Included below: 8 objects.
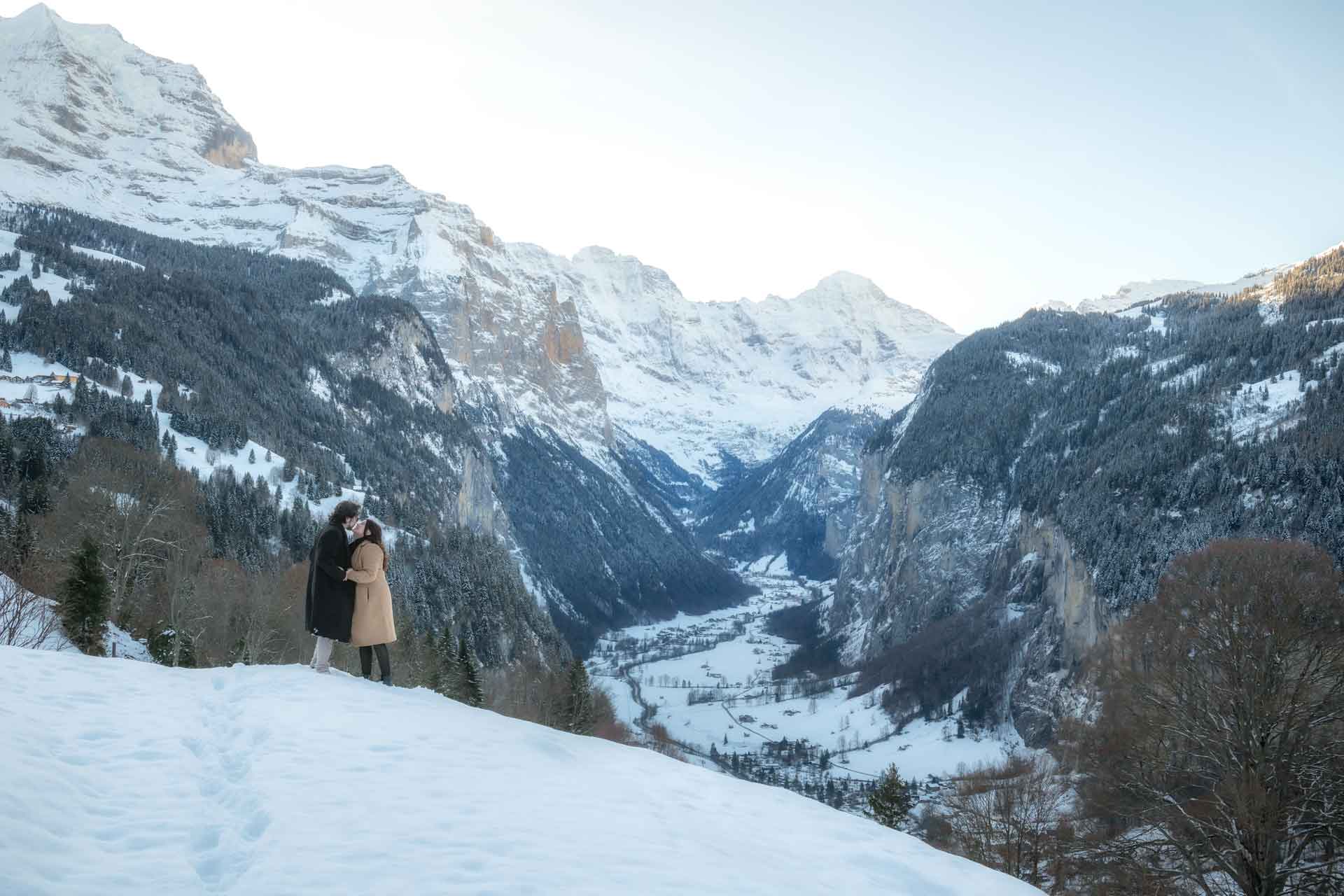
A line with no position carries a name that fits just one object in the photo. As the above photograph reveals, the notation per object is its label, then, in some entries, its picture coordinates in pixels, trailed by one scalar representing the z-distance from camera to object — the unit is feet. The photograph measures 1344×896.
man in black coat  46.29
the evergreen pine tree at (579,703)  139.74
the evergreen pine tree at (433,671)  123.95
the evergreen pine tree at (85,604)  71.61
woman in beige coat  46.52
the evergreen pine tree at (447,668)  118.11
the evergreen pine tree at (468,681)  118.01
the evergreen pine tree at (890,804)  100.94
